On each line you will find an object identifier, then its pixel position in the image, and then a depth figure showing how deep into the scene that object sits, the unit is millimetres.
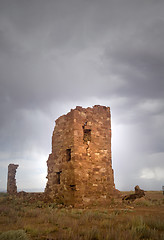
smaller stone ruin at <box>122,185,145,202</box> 12997
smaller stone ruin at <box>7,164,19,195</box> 25688
